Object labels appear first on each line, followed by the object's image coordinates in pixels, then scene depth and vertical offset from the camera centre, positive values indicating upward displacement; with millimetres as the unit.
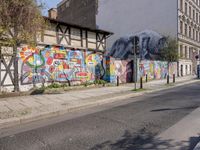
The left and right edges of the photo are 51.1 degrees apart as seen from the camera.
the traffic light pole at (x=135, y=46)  13828 +1648
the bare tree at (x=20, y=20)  7176 +1912
